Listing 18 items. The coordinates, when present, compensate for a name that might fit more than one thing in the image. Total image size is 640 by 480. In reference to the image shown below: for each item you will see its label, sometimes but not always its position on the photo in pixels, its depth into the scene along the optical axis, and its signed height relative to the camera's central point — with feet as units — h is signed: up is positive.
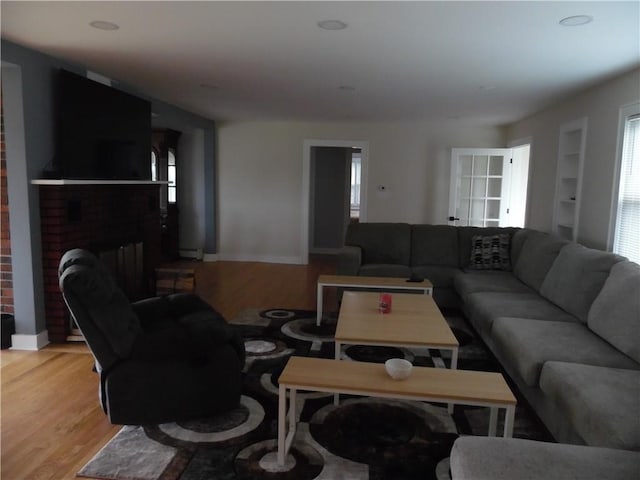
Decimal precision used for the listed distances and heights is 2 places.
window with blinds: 11.67 -0.06
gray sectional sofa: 6.94 -2.84
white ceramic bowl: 7.02 -2.72
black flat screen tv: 12.00 +1.41
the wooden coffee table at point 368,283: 13.64 -2.83
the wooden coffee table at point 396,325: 8.95 -2.88
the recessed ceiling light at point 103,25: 9.01 +3.06
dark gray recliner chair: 7.55 -3.07
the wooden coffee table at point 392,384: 6.58 -2.89
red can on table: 10.76 -2.71
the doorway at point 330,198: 28.04 -0.68
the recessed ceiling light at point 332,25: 8.59 +3.01
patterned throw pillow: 16.25 -2.21
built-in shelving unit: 15.53 +0.39
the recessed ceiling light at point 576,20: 8.08 +3.01
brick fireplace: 11.93 -1.42
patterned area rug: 7.08 -4.29
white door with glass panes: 22.02 +0.12
